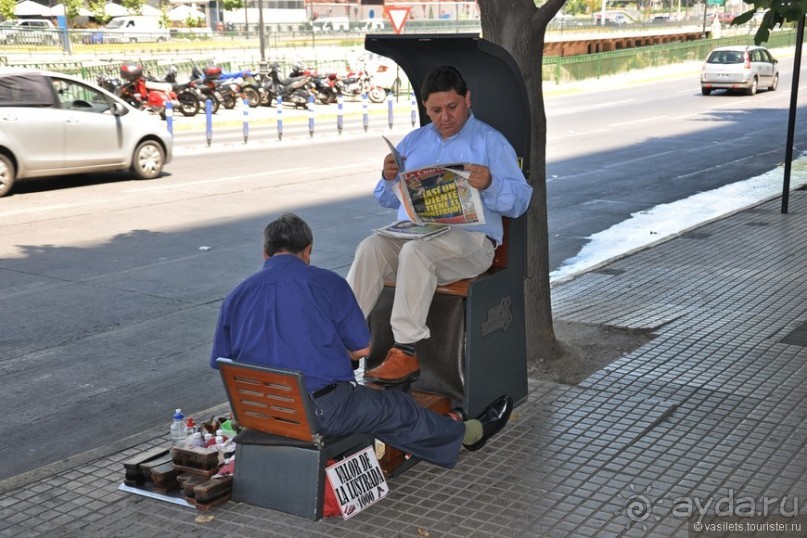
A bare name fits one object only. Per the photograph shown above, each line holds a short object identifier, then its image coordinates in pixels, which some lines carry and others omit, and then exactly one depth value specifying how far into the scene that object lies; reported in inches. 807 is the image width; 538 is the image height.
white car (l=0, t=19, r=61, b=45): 1766.7
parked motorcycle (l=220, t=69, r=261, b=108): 1203.3
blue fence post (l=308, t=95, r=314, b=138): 945.5
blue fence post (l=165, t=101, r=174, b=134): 856.3
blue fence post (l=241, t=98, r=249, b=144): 879.7
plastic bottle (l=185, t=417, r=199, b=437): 211.3
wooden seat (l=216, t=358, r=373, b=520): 171.3
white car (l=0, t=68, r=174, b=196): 573.9
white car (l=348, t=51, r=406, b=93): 1488.7
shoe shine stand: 211.6
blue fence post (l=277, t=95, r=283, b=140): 908.0
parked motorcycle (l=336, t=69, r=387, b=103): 1354.6
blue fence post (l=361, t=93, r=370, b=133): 1013.8
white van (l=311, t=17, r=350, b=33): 2958.2
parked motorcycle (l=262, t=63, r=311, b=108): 1234.0
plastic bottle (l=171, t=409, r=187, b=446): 210.1
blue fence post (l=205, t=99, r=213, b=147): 860.5
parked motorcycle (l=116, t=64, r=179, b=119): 1025.5
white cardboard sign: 176.7
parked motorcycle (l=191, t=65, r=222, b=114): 1117.7
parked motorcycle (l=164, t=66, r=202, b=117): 1074.7
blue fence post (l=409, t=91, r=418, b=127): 1078.7
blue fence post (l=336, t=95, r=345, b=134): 979.3
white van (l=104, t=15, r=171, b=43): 2324.1
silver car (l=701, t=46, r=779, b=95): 1364.4
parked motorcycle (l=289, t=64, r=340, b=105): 1280.8
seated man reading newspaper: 202.2
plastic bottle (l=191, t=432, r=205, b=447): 198.1
